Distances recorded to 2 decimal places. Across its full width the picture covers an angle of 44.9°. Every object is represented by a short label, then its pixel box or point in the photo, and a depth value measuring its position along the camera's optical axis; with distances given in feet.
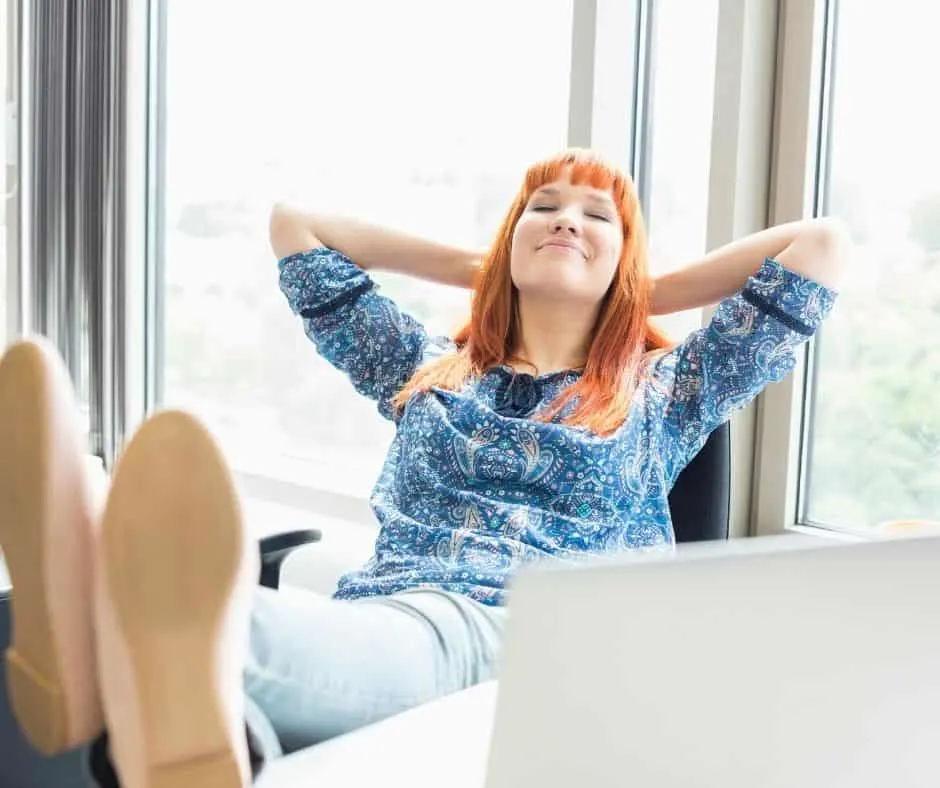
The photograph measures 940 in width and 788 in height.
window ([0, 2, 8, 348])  10.83
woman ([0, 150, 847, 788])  2.67
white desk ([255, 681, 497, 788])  2.47
